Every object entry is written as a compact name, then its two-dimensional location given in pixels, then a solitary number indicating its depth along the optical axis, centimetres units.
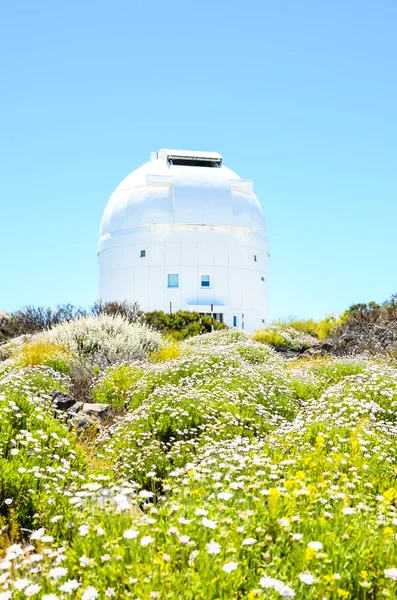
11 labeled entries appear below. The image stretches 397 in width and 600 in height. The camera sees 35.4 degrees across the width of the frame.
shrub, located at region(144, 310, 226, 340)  2660
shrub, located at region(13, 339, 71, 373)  1298
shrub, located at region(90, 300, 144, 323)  2492
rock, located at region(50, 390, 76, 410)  923
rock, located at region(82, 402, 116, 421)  935
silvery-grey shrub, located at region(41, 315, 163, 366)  1482
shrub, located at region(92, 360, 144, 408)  1090
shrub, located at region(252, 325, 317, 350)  2573
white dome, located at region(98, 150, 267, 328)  3603
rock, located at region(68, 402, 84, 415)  899
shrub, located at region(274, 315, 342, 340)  3128
